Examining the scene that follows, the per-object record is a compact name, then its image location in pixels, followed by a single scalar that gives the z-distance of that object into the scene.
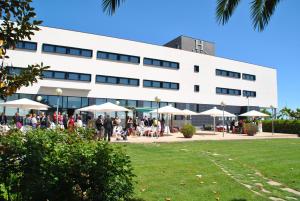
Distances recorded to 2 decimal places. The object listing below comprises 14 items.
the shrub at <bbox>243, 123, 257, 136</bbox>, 29.70
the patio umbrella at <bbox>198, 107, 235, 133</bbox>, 31.21
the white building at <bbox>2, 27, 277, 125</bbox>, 31.59
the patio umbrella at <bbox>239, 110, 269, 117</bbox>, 34.10
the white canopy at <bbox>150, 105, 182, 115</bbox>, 28.16
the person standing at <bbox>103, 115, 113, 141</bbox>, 20.06
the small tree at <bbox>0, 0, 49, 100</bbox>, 3.65
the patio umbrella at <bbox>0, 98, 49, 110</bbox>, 22.17
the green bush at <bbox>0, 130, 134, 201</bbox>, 4.31
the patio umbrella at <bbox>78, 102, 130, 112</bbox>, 23.55
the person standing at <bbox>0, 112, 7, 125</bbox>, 26.67
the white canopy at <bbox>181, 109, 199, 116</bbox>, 30.48
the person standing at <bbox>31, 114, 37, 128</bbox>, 22.29
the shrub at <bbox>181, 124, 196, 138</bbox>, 24.25
